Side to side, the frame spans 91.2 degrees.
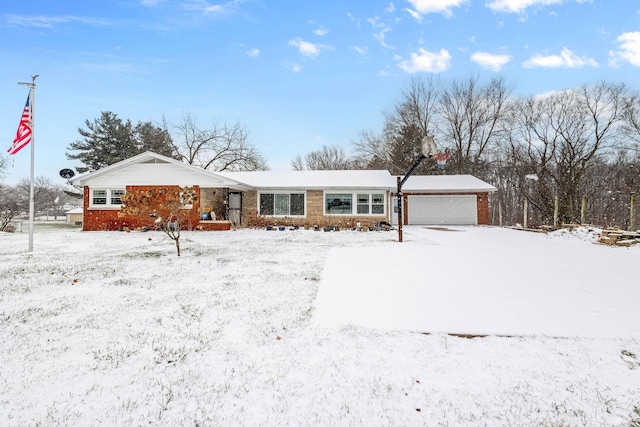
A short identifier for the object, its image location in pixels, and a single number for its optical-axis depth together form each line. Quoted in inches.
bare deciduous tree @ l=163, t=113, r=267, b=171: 1225.4
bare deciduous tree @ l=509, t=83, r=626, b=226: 771.4
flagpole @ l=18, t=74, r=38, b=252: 373.7
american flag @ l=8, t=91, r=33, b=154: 371.2
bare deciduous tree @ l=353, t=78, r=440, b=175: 1188.5
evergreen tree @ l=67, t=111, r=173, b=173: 1222.9
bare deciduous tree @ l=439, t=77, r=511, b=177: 1098.1
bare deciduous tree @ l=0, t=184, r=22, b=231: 697.5
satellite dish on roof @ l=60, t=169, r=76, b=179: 837.2
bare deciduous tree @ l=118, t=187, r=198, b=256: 381.4
